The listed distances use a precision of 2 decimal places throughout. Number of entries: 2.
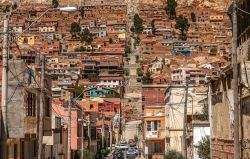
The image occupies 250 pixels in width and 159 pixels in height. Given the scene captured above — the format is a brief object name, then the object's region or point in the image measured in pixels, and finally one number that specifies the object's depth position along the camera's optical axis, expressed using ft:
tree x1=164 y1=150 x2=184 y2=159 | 161.17
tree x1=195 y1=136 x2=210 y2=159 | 131.51
